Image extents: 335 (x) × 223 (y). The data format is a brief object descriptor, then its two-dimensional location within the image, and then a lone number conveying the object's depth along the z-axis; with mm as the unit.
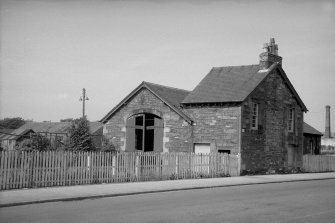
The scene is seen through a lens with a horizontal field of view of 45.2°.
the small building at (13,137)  60797
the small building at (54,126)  62934
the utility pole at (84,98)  50444
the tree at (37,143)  26812
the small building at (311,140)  40791
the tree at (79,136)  24172
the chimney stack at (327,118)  68812
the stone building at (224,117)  26781
